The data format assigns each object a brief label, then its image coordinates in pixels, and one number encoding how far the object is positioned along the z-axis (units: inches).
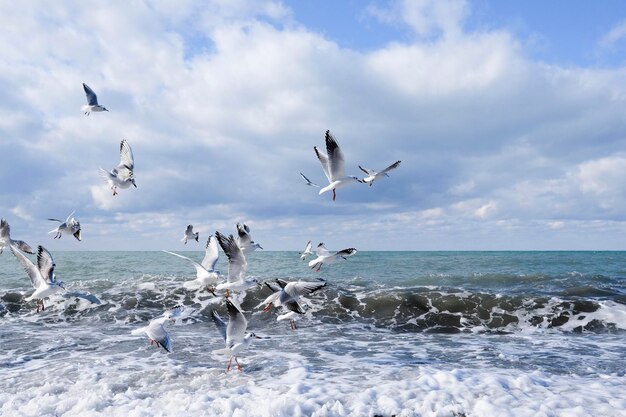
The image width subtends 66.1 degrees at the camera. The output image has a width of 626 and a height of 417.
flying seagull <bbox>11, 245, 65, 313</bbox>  423.2
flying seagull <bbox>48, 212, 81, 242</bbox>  471.2
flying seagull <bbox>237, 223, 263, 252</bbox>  426.0
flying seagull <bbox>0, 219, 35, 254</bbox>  469.4
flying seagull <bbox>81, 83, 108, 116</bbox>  513.3
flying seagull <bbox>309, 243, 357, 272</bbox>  411.9
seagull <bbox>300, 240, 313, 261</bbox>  547.8
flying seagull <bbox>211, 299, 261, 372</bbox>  315.9
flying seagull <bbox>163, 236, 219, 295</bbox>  394.9
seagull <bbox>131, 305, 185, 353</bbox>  331.6
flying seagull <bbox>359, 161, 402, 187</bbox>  422.4
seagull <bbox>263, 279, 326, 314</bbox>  378.4
